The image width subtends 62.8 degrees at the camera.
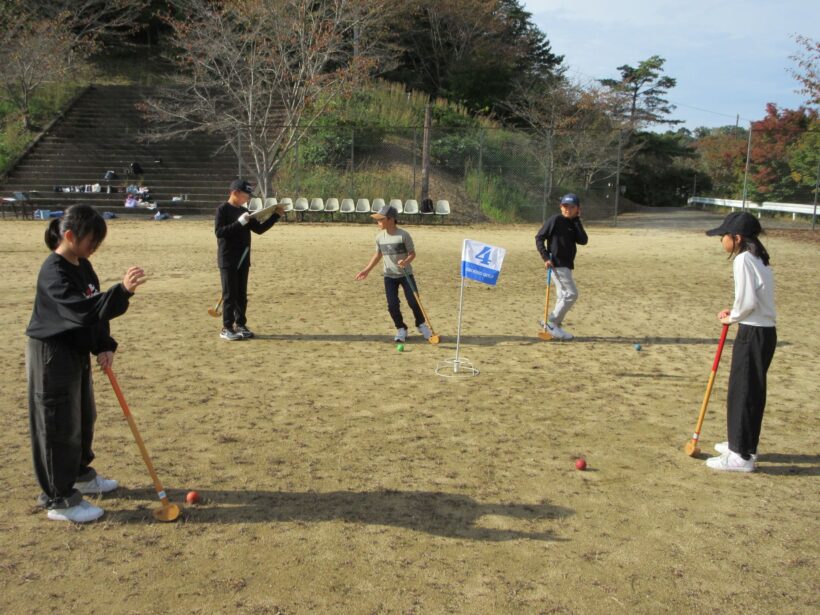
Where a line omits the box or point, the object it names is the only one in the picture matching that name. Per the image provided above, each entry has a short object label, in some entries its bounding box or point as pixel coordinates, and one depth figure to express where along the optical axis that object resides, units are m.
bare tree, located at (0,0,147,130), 28.28
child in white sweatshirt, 4.81
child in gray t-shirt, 8.48
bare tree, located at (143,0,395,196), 24.91
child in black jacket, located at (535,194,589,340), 8.88
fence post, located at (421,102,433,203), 25.69
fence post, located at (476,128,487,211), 26.34
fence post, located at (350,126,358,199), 25.62
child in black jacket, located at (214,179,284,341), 8.38
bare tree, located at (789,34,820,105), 25.27
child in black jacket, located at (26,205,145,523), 3.76
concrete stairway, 25.67
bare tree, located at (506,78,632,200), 30.63
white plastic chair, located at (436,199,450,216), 24.70
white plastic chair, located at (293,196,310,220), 24.07
